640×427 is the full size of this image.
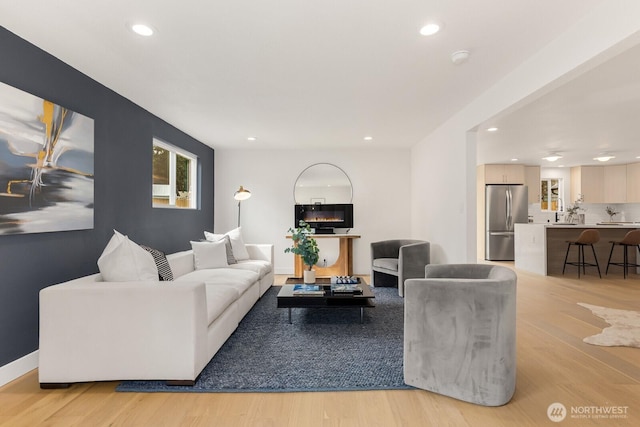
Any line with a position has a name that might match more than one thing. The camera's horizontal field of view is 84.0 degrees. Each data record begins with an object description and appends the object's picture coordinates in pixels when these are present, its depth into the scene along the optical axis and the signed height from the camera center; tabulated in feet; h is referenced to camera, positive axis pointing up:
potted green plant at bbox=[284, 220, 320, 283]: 13.39 -1.33
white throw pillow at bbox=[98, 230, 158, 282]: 8.43 -1.15
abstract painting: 7.75 +1.23
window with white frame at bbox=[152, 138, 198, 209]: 15.56 +1.94
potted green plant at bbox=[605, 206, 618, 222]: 30.00 +0.49
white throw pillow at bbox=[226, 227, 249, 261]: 16.24 -1.36
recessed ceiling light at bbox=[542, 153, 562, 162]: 23.93 +4.22
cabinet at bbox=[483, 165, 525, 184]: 28.14 +3.44
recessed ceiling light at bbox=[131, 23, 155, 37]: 7.57 +4.05
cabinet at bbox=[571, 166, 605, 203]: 29.14 +2.93
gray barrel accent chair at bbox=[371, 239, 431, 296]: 15.72 -2.09
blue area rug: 7.58 -3.57
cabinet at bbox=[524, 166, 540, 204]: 29.01 +3.00
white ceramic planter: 13.39 -2.24
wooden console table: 20.49 -2.51
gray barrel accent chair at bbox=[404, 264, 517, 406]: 6.70 -2.32
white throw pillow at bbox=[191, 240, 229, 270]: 14.35 -1.57
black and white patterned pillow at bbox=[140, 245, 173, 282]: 10.36 -1.46
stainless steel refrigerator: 27.40 +0.04
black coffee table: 11.25 -2.68
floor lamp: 19.25 +1.22
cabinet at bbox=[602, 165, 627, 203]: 28.58 +2.76
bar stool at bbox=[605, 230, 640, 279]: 19.92 -1.45
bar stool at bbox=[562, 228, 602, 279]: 20.18 -1.45
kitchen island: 21.74 -1.73
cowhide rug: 10.11 -3.50
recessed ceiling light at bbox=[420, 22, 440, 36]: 7.50 +4.06
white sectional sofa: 7.34 -2.43
